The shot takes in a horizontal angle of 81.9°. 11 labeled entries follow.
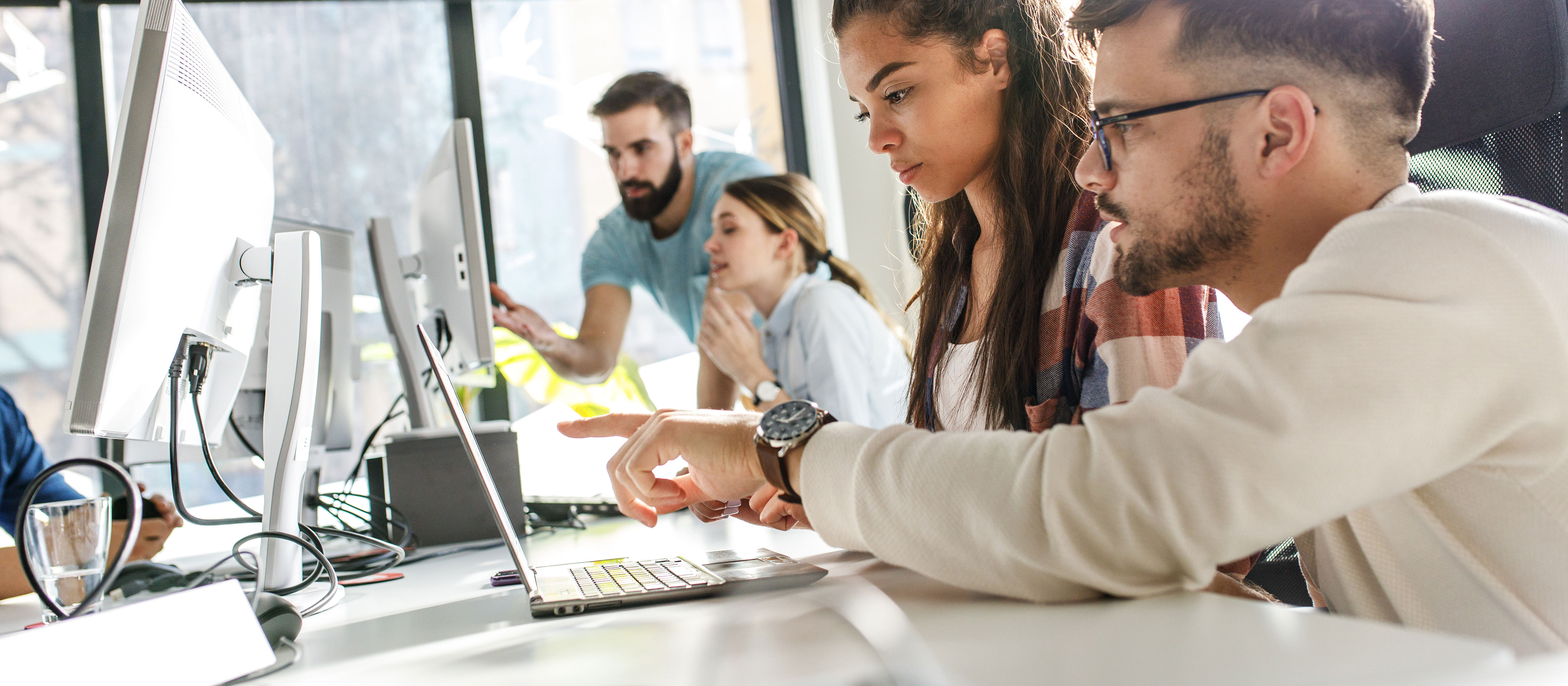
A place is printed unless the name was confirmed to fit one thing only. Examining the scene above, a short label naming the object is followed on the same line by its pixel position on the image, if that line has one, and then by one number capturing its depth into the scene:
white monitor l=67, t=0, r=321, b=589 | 0.82
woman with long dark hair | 1.03
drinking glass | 0.90
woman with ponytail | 2.54
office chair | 0.82
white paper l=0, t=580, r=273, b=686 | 0.51
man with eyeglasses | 0.50
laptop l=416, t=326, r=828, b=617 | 0.70
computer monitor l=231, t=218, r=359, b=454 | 1.53
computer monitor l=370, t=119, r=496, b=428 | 1.56
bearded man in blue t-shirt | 3.34
